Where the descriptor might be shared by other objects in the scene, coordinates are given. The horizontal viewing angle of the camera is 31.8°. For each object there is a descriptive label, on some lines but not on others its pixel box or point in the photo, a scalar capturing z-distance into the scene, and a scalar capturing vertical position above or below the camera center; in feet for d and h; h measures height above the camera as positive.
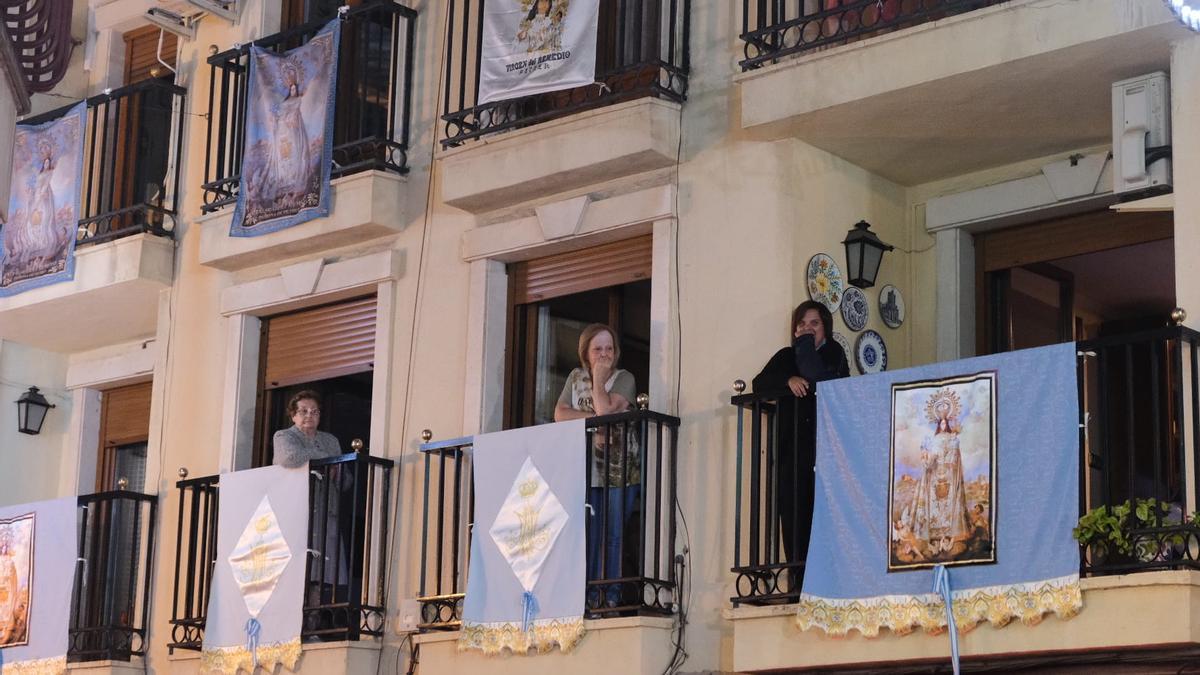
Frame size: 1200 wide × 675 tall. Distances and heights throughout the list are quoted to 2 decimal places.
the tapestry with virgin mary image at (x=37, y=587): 46.91 +1.51
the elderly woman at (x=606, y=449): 37.93 +3.99
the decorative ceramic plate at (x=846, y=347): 38.29 +5.96
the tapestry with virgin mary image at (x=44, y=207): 50.16 +10.65
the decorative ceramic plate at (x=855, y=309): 38.68 +6.73
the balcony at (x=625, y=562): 36.91 +1.99
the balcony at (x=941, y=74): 34.27 +10.10
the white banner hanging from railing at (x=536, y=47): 39.83 +11.82
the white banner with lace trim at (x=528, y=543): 37.73 +2.27
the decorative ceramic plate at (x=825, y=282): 38.22 +7.13
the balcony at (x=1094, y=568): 30.86 +1.76
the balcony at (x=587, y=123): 39.45 +10.43
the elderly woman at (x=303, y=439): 42.91 +4.58
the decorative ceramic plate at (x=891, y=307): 39.63 +6.95
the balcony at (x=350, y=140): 44.24 +11.41
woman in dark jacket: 35.91 +4.51
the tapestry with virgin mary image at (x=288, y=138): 44.98 +11.22
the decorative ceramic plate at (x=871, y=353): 38.65 +5.94
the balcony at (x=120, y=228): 49.21 +10.08
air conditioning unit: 34.06 +8.79
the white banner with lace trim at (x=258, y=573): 42.37 +1.78
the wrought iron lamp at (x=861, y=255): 38.83 +7.73
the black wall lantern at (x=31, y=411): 55.31 +6.32
